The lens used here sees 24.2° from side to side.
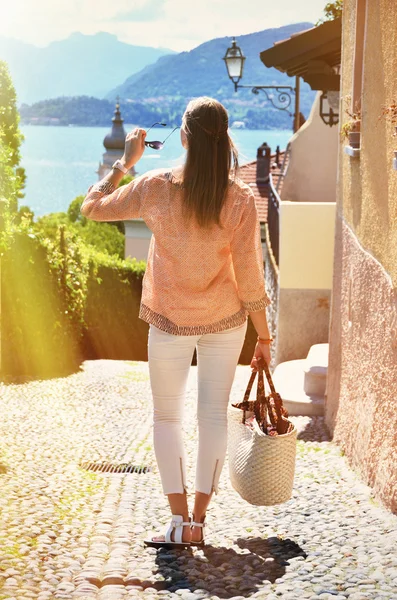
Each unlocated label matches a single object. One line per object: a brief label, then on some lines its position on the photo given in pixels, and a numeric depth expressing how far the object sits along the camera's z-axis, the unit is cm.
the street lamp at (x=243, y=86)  1478
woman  338
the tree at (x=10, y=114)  1293
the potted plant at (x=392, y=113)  426
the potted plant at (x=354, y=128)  611
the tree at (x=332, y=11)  1001
